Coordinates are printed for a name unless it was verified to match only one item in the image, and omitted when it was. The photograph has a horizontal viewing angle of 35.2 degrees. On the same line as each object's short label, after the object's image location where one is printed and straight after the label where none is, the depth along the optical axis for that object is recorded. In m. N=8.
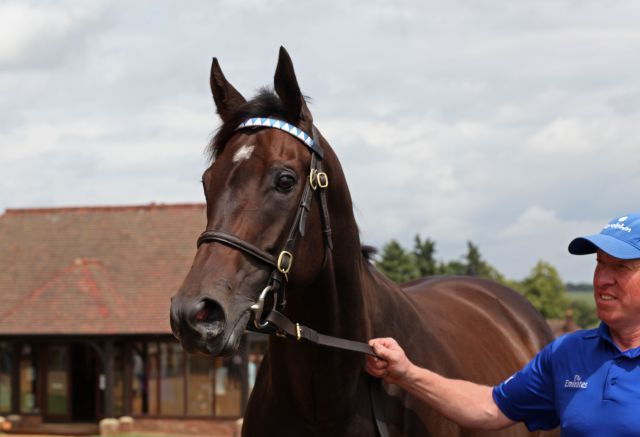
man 3.31
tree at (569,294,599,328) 95.12
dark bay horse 3.36
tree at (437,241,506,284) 58.50
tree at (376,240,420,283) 55.23
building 28.97
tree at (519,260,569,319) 78.94
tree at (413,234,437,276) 58.16
